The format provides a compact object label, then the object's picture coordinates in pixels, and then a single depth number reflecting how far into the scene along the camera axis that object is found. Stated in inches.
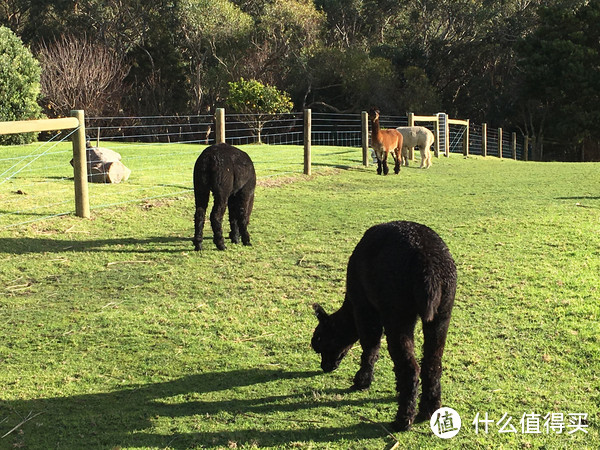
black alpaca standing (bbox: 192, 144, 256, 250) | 304.7
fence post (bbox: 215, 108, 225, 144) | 421.4
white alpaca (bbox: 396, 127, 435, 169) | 690.2
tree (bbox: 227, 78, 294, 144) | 1016.9
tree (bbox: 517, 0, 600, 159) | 1235.9
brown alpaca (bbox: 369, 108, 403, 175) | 601.3
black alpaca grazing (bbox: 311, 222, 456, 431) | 142.5
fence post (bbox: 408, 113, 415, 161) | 748.5
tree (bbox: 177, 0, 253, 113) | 1270.9
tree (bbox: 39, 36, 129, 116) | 1045.2
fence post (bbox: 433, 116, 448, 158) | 837.2
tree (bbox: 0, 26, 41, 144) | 773.9
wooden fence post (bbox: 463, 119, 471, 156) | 917.8
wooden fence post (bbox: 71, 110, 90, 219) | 353.1
